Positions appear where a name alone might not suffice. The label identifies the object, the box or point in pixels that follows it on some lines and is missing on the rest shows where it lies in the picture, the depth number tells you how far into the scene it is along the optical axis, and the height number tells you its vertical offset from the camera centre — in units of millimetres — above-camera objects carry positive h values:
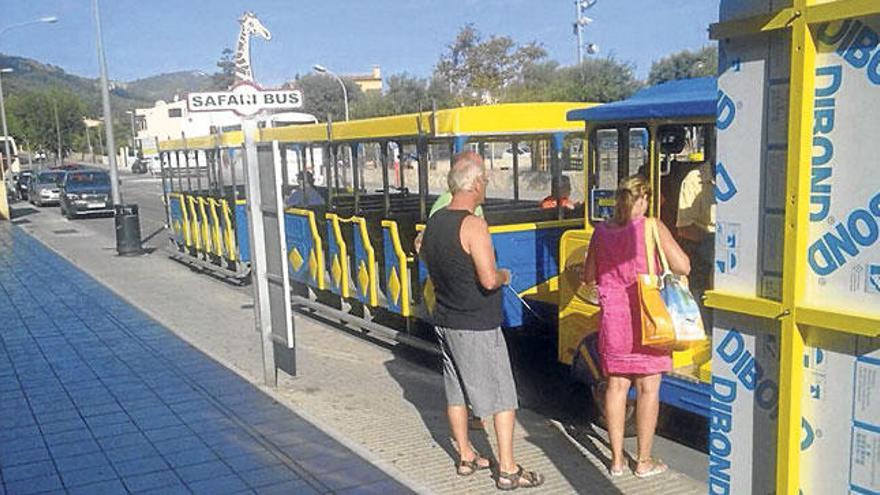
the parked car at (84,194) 25859 -1302
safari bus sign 6629 +405
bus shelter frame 1922 -261
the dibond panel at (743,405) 2199 -770
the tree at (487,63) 41750 +3974
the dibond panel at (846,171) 1869 -105
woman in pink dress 4227 -907
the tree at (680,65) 40872 +3852
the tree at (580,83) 38469 +2740
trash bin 15625 -1524
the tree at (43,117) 79000 +3873
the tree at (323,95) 61450 +4014
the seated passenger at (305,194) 9898 -601
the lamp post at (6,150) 33919 +301
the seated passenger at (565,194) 7562 -539
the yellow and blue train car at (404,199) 6953 -651
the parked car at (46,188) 32281 -1333
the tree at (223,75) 84419 +8223
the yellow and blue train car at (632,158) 5145 -169
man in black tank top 4203 -875
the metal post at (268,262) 6289 -923
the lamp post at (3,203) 24562 -1427
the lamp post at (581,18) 36625 +5407
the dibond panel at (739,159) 2119 -76
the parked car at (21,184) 37000 -1278
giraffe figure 8969 +1262
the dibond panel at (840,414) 1966 -723
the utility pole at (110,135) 17906 +413
